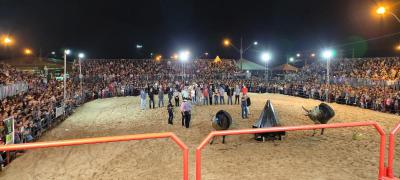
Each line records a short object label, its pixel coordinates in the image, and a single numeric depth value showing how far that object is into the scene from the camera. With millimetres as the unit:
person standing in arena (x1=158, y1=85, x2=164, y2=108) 23086
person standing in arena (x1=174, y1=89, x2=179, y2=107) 22891
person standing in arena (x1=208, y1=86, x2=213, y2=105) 24406
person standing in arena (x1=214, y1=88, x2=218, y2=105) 24562
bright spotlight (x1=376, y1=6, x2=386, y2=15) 15025
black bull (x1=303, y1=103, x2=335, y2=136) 14258
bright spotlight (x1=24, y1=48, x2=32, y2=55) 72812
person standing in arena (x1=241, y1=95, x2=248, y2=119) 18078
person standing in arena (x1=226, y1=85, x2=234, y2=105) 24378
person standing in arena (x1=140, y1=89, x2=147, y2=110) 22188
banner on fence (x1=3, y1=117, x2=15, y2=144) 11547
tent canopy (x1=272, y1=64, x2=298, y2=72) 44744
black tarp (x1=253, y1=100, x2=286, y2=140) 12648
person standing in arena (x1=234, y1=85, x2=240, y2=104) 24312
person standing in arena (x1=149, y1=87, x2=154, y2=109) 22875
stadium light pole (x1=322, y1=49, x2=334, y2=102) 28391
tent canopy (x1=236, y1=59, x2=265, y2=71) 51450
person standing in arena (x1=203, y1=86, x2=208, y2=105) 24161
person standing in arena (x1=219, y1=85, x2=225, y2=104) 24625
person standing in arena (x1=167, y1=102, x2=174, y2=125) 17138
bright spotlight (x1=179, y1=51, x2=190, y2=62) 36091
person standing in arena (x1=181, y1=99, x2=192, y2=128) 15953
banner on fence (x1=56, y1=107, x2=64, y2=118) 19114
